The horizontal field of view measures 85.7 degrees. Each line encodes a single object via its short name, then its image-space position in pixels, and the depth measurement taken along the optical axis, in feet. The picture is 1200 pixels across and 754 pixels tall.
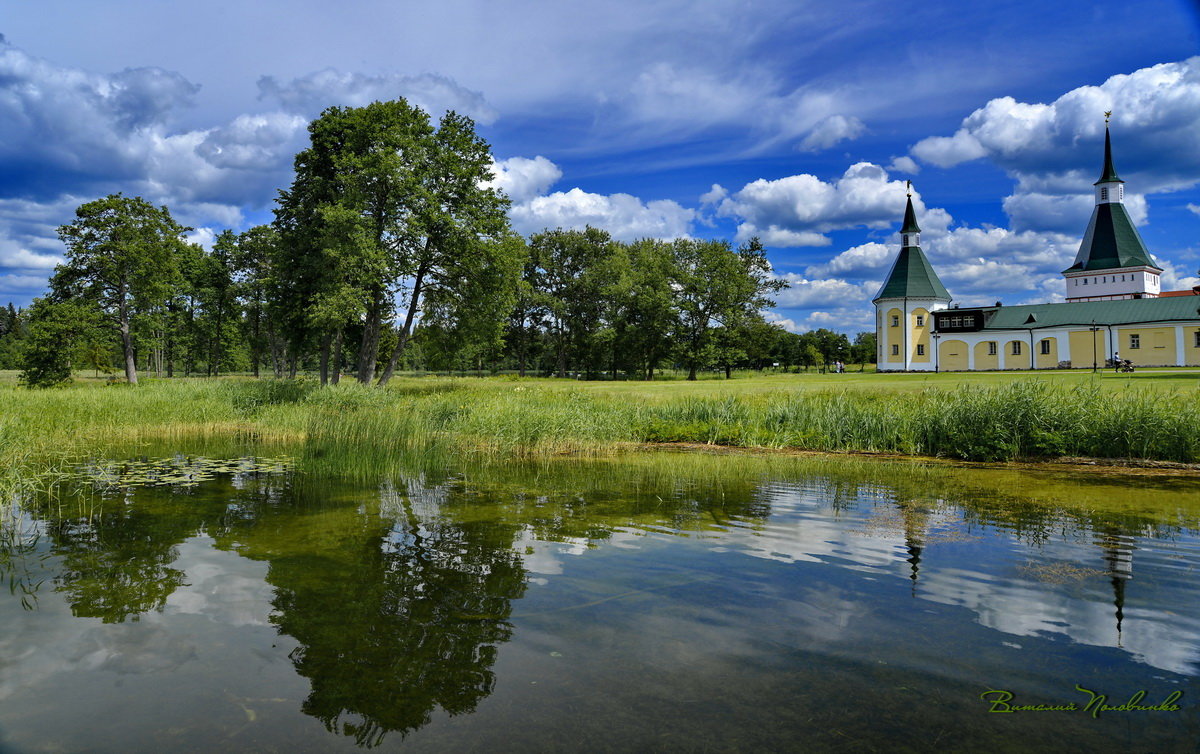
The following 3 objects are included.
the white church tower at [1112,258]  252.01
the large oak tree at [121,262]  129.49
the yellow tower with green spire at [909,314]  238.27
